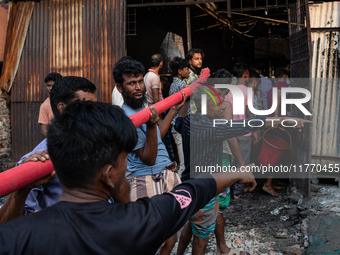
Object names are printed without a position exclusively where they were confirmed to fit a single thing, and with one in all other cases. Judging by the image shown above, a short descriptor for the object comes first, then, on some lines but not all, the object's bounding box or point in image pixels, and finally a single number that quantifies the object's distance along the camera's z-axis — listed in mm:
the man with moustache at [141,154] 2528
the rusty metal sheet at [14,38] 6289
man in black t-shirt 1049
